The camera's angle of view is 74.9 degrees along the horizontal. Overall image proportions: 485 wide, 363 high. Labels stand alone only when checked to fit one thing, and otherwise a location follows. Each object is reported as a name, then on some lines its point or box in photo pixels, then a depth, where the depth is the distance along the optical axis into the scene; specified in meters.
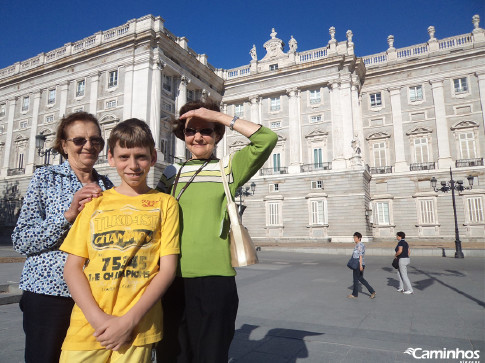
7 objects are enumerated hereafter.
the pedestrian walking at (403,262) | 7.37
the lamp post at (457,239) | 15.77
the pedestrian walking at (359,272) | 6.89
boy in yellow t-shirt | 1.52
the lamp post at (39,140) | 14.49
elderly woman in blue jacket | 1.72
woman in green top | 1.78
